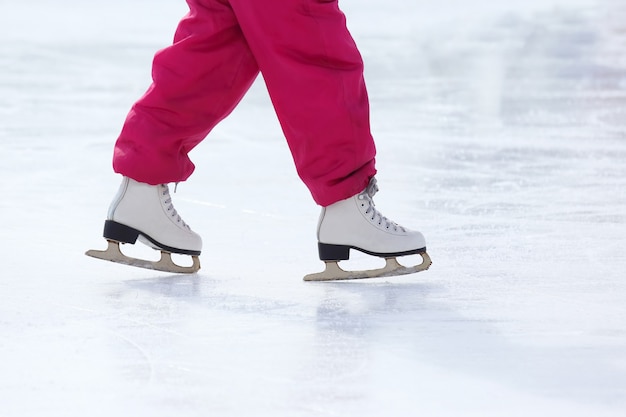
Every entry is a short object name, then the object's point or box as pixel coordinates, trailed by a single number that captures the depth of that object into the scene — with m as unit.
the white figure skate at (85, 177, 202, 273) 10.05
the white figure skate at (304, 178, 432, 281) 9.99
